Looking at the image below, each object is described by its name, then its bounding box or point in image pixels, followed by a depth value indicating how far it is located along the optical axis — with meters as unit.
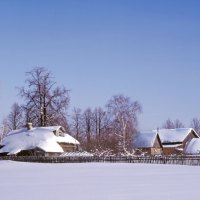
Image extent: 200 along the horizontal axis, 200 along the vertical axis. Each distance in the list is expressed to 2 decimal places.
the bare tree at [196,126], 129.25
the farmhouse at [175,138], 76.00
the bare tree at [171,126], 132.89
